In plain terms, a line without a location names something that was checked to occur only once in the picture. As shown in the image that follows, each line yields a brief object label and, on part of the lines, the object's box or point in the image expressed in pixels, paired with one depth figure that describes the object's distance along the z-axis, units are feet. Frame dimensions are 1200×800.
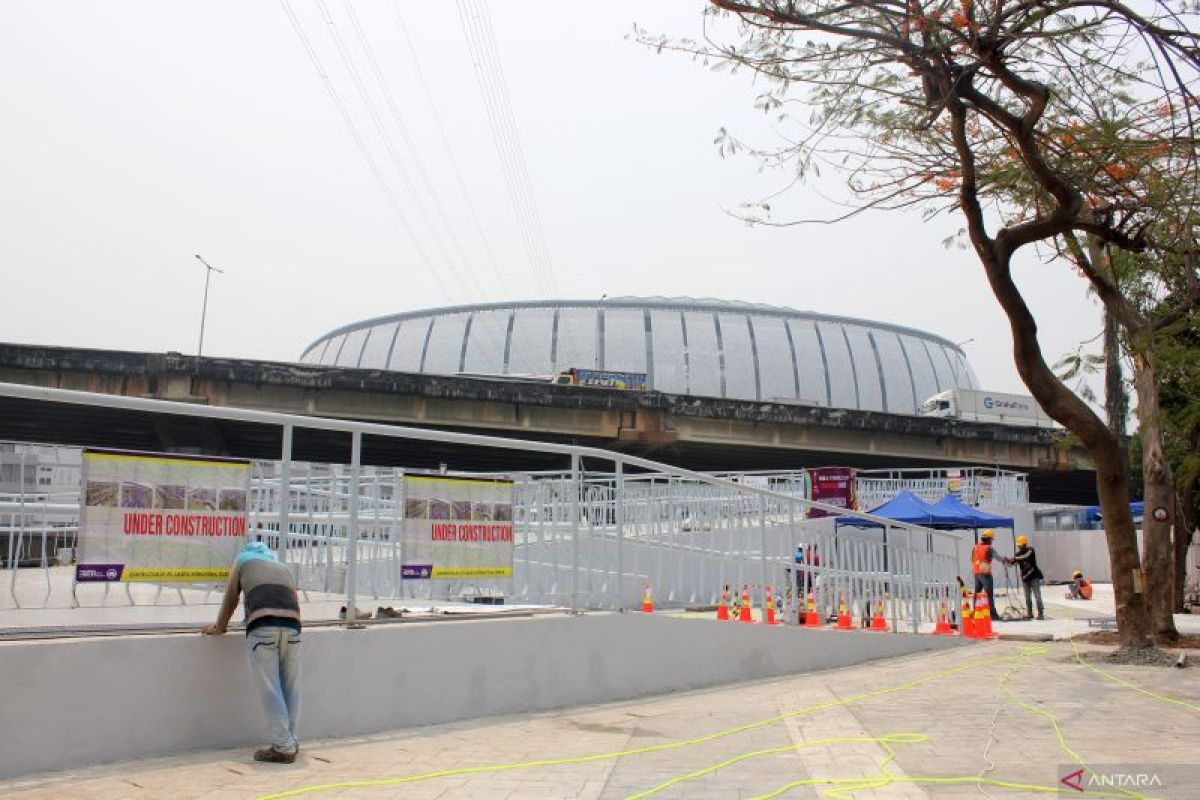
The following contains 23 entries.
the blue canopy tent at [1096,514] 108.22
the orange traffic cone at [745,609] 34.18
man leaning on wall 19.15
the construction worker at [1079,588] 71.92
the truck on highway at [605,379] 161.54
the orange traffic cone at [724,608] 33.57
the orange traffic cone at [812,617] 38.17
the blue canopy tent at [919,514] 64.23
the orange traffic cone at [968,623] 46.73
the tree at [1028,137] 31.30
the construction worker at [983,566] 53.06
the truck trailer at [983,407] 170.81
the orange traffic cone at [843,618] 38.52
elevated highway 102.94
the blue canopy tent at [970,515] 65.92
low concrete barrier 17.72
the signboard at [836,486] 78.51
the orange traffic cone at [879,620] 41.37
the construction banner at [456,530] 24.63
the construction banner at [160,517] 19.61
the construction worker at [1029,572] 56.03
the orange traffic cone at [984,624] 47.06
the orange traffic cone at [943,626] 44.78
